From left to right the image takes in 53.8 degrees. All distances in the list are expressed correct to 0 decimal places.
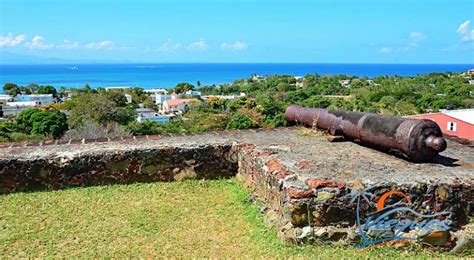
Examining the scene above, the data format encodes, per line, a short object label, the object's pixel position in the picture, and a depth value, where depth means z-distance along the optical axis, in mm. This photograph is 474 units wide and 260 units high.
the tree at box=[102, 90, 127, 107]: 52944
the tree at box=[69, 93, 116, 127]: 36716
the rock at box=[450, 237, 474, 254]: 3752
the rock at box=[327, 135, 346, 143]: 5941
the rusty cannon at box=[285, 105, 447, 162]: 4355
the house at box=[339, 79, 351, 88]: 93375
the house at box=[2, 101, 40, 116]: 53334
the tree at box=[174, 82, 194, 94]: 93000
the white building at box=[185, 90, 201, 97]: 84900
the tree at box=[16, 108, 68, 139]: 31297
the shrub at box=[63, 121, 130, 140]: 19156
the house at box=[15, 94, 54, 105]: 67450
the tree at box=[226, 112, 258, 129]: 28147
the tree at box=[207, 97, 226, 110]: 57853
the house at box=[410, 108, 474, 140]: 23203
